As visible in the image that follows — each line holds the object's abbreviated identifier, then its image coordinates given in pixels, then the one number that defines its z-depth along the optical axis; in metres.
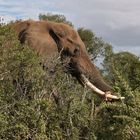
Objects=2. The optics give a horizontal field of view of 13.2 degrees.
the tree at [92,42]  31.56
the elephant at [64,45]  10.34
